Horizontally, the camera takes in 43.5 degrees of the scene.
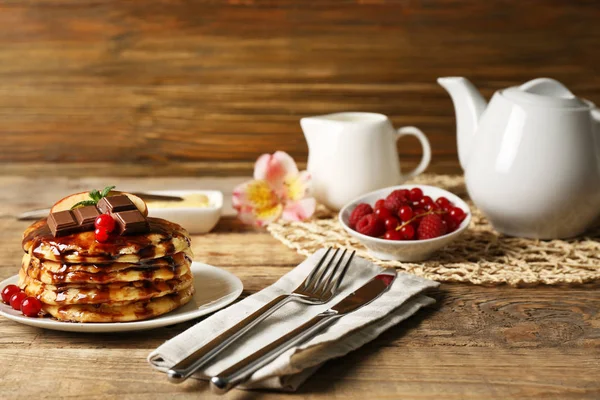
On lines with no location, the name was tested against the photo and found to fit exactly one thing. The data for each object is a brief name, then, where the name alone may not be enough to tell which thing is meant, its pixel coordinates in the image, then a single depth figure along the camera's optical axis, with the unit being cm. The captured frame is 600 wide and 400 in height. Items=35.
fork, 84
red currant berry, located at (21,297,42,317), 96
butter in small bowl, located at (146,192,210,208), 141
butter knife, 143
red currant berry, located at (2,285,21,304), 102
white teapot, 129
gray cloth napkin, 85
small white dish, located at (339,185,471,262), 121
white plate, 94
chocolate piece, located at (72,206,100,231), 98
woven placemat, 119
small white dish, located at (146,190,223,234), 137
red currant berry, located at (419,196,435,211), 132
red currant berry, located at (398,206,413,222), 126
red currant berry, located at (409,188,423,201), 133
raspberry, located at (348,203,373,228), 130
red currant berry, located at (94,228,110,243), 95
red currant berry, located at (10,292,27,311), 99
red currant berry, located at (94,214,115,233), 96
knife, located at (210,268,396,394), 81
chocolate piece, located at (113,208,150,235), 97
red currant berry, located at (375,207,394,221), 127
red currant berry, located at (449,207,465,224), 129
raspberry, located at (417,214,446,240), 122
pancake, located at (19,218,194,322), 94
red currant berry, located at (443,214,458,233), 127
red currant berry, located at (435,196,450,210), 133
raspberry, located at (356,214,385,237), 126
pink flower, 148
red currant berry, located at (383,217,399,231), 125
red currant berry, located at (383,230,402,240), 124
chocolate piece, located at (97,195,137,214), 99
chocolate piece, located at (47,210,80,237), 96
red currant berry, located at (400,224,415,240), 124
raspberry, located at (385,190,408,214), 129
